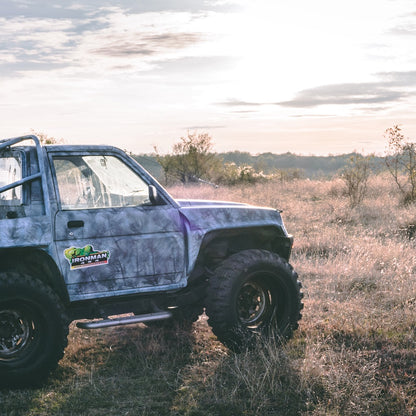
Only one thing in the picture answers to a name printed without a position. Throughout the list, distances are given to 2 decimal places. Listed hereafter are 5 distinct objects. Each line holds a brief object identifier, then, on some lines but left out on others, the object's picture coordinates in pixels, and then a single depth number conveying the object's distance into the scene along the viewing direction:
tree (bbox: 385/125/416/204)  17.56
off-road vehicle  4.72
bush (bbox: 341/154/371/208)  18.71
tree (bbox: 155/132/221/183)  26.84
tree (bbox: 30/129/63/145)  22.86
